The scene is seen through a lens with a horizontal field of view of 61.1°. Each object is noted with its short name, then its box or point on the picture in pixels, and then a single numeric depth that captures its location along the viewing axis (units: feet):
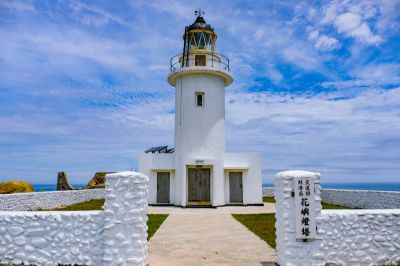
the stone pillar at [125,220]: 19.12
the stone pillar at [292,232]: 19.16
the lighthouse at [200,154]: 54.90
